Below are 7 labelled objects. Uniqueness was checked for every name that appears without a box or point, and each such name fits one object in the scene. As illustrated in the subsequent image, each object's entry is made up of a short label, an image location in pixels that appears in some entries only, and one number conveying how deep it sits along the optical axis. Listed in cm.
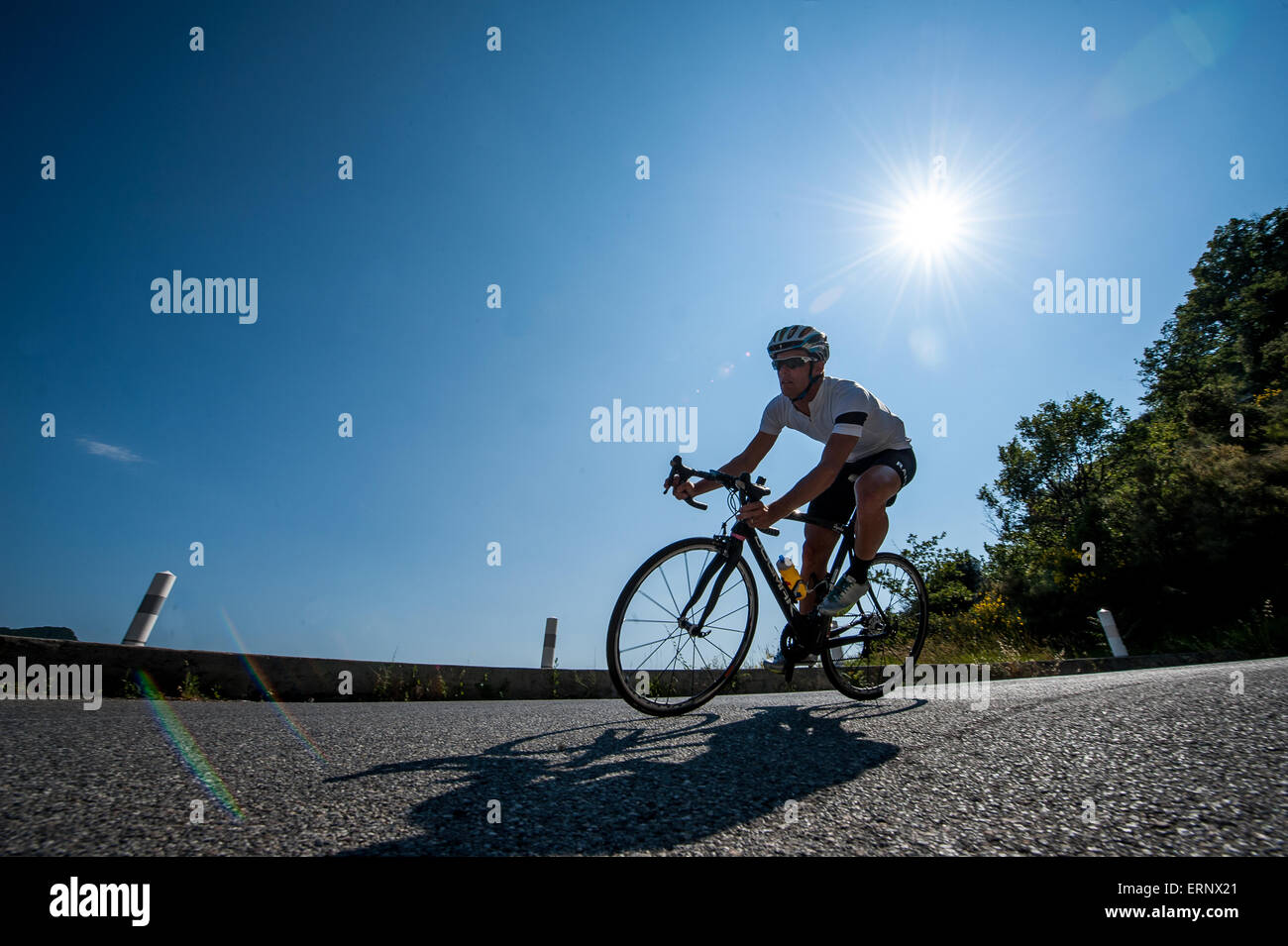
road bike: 307
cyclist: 338
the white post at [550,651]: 792
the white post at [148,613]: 576
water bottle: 369
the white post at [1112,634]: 1031
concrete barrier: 442
